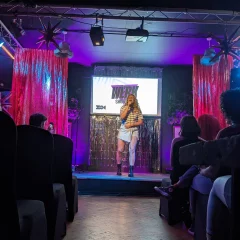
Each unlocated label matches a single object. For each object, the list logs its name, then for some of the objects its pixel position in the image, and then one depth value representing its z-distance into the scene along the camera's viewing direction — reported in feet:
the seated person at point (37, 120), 9.87
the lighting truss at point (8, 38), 17.96
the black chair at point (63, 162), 9.18
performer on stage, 20.53
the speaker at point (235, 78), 14.81
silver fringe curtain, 23.98
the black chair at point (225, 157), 2.93
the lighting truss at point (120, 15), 15.41
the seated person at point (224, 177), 4.34
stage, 17.29
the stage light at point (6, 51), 19.35
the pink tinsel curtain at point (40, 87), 21.25
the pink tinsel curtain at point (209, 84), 20.97
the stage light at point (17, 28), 16.51
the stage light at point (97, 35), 15.51
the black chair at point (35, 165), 5.88
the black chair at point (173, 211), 10.43
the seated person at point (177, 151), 9.92
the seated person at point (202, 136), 9.56
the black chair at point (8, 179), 3.66
